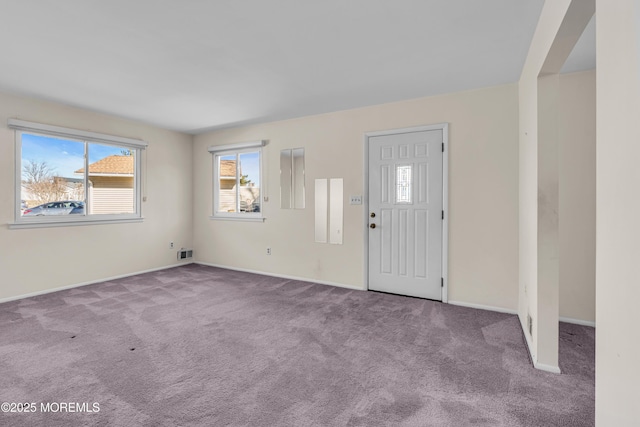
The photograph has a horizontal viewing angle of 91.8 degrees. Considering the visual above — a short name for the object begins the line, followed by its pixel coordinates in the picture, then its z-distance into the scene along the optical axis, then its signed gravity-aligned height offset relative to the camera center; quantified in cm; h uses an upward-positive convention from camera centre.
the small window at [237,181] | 522 +52
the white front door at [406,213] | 371 -3
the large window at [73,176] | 388 +48
